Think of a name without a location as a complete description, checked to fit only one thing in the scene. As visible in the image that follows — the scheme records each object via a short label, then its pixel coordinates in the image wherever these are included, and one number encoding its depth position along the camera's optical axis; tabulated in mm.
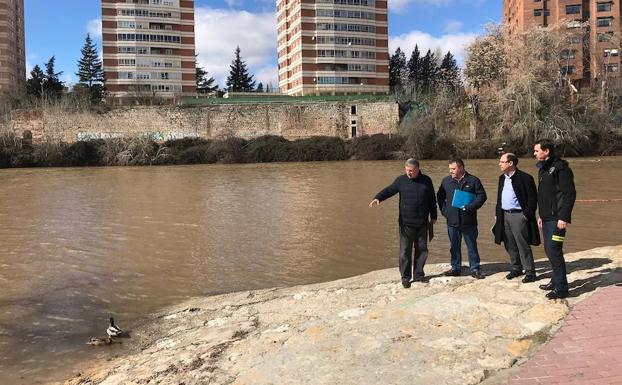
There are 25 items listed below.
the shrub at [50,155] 58312
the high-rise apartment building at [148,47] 88312
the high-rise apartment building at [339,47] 92062
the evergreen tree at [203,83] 101500
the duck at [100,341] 7598
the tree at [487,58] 53594
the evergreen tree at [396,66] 109625
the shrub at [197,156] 59844
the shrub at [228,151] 60125
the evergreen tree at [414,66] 108438
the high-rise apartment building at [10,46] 98312
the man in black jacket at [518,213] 7391
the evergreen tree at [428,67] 107888
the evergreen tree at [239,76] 104562
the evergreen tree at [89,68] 87062
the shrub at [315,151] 61000
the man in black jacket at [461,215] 7926
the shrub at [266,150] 60688
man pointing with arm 7875
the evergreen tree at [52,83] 74994
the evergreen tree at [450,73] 63631
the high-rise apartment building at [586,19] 76600
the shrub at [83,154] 58750
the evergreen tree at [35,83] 76919
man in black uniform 6438
